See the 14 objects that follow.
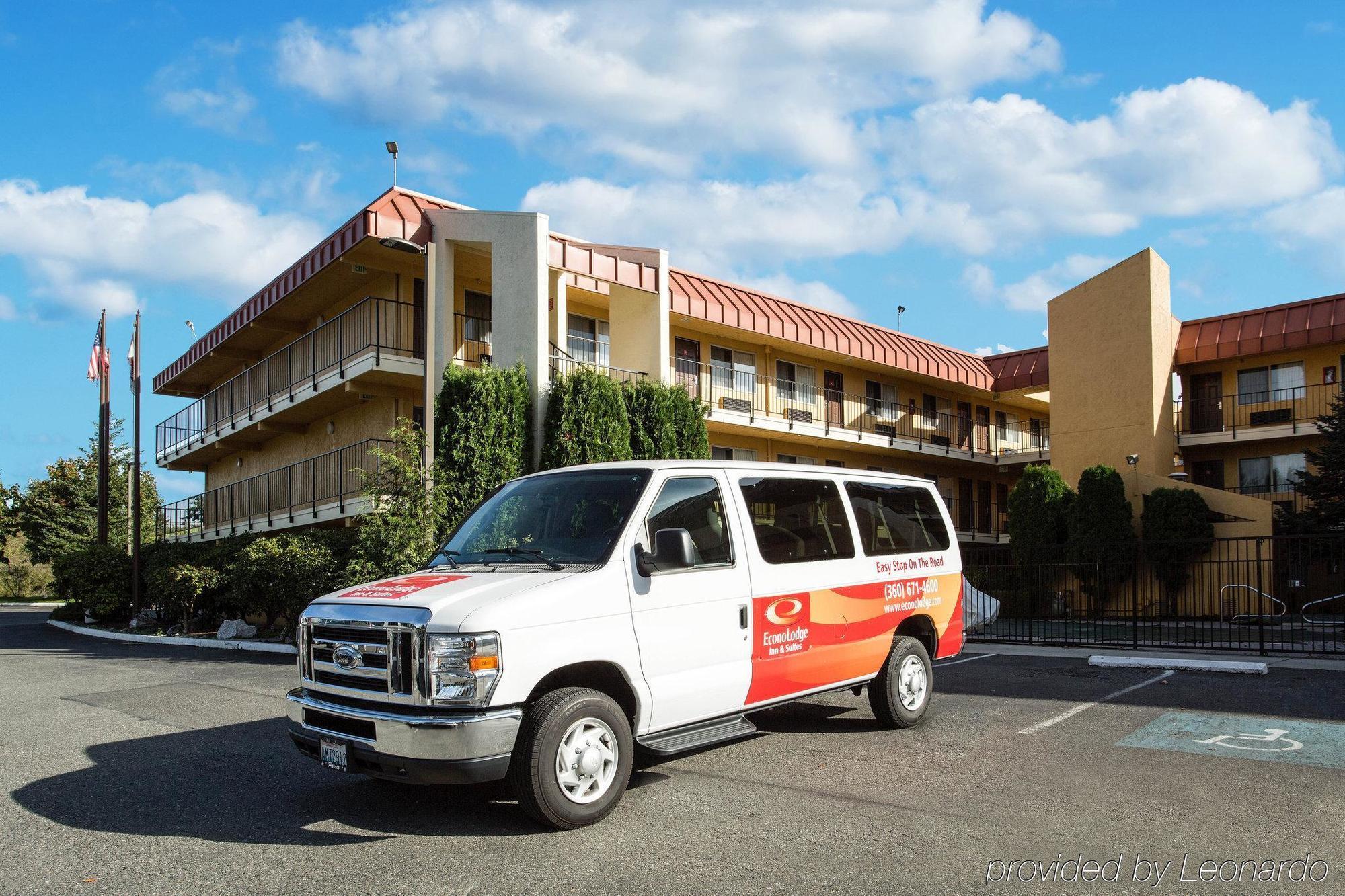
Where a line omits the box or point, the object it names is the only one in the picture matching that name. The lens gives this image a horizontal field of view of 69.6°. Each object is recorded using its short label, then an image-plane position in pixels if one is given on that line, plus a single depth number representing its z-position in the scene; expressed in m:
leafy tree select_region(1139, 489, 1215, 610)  24.42
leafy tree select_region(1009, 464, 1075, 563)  27.33
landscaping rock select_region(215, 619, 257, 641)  19.55
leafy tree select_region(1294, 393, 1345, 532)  25.30
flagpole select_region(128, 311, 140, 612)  24.77
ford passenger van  5.25
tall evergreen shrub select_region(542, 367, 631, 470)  18.50
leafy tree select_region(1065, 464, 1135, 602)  25.05
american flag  28.66
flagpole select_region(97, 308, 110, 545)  28.70
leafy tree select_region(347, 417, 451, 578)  14.95
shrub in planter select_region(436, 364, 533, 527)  17.72
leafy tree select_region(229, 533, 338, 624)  17.70
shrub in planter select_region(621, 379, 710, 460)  19.81
